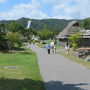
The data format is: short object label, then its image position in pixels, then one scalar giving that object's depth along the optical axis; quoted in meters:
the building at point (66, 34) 32.42
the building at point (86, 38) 27.93
